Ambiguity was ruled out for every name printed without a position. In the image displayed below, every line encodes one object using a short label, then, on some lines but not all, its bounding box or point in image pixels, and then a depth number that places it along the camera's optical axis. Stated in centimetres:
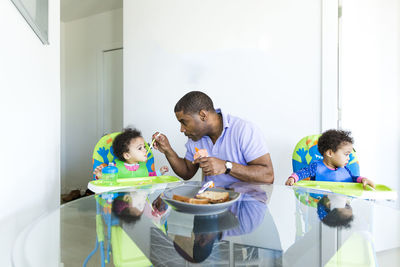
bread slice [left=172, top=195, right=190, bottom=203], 86
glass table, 60
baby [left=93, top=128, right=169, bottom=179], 186
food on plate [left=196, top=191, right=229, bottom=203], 88
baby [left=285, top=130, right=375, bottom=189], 157
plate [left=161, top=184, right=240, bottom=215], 79
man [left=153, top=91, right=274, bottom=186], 148
